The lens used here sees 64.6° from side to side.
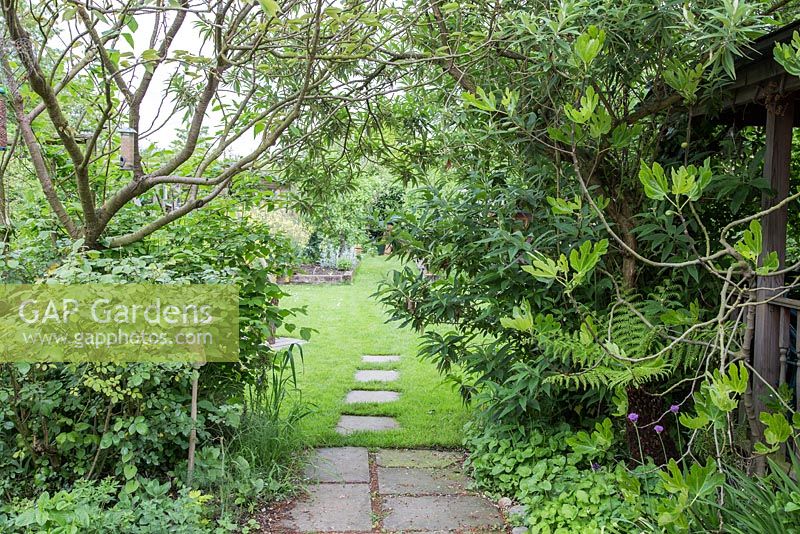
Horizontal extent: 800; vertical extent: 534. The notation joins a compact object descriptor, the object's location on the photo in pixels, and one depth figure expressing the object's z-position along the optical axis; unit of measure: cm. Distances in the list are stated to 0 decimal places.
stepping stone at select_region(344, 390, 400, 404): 515
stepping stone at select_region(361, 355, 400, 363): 666
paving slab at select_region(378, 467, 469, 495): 342
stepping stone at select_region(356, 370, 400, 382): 588
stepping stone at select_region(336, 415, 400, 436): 437
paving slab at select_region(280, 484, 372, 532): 298
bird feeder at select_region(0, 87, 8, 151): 310
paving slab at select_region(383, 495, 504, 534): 301
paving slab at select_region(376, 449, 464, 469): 382
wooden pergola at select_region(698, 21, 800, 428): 263
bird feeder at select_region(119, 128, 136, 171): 306
